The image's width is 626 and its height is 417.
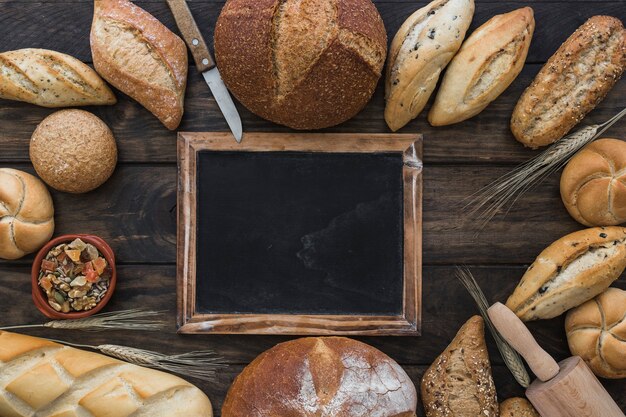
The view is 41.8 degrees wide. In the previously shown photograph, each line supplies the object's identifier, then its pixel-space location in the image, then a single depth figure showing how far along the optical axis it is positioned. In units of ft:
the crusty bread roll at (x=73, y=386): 3.05
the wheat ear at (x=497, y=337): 3.18
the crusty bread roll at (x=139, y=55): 3.11
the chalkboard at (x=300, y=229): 3.24
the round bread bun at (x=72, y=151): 3.09
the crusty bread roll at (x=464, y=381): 3.08
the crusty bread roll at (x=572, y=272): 3.08
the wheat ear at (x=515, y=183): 3.21
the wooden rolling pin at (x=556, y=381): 3.06
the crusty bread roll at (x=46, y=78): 3.12
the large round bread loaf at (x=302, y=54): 2.93
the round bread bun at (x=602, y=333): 3.09
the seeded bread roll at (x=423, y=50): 3.06
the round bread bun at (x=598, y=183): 3.10
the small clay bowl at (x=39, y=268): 3.11
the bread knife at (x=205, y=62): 3.19
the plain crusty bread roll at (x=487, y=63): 3.07
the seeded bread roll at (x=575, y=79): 3.08
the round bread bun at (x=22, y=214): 3.09
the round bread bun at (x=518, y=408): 3.14
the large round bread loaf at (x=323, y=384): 2.93
